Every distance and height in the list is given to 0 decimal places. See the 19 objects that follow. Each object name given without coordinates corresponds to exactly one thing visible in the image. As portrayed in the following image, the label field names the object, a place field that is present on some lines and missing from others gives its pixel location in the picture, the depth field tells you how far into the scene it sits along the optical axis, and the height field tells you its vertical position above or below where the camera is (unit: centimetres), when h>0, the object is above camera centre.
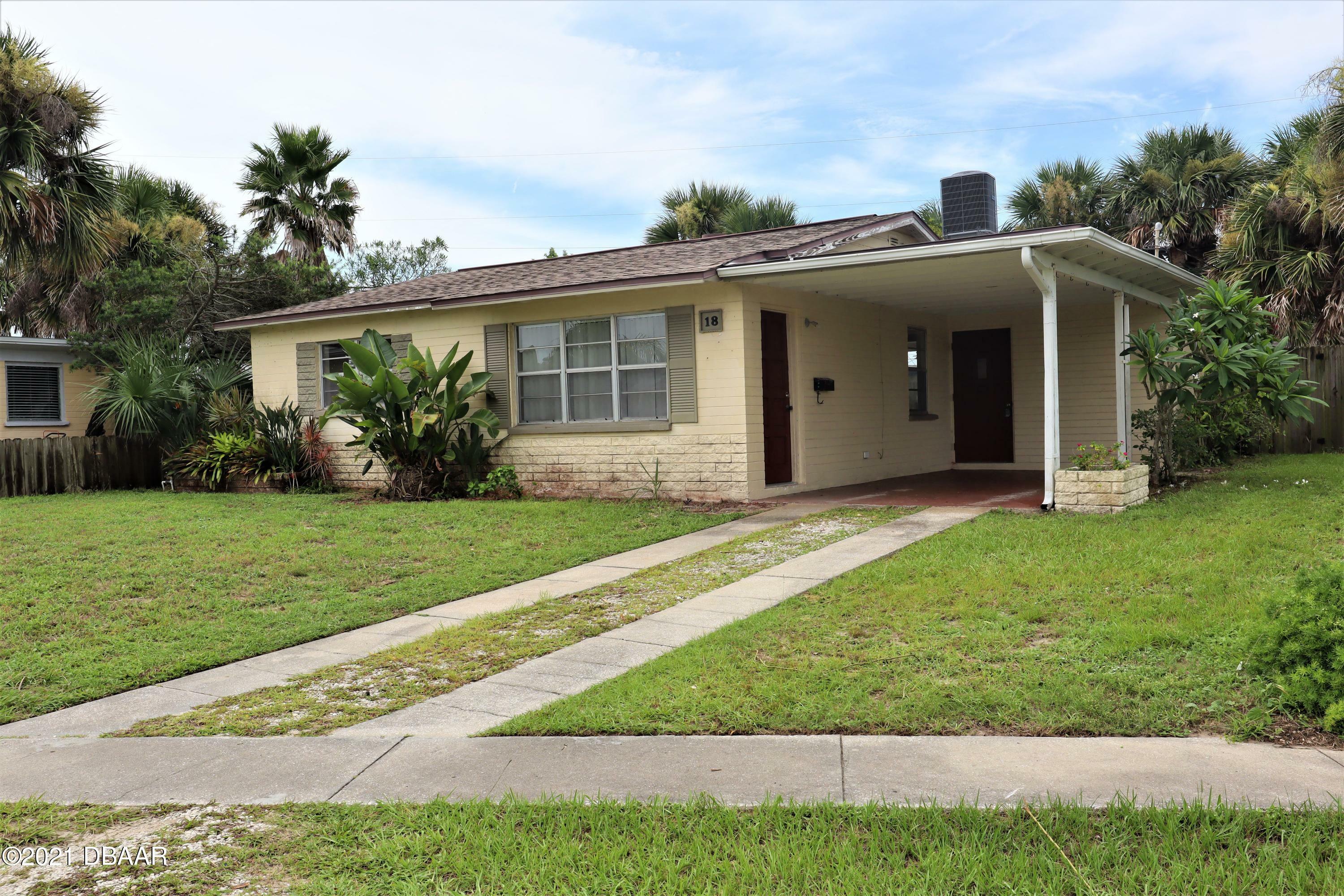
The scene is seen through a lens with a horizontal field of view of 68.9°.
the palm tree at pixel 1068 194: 2564 +576
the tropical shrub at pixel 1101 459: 998 -50
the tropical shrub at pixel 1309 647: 402 -105
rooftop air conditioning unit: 1427 +310
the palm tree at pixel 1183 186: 2150 +501
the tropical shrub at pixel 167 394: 1650 +77
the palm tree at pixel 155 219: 2084 +509
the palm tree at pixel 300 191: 2219 +566
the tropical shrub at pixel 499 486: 1347 -78
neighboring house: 1883 +105
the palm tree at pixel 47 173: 1596 +457
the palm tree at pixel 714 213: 2431 +542
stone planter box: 966 -79
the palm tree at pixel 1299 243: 1477 +264
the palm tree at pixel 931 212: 2675 +587
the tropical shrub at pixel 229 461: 1572 -38
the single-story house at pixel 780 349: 1179 +107
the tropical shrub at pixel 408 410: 1270 +29
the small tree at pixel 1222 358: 1021 +52
